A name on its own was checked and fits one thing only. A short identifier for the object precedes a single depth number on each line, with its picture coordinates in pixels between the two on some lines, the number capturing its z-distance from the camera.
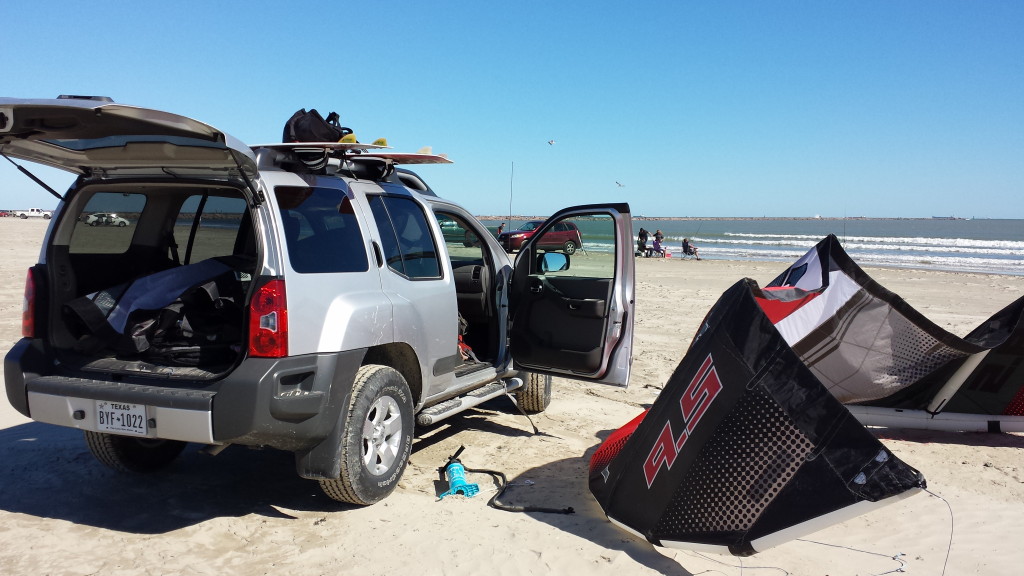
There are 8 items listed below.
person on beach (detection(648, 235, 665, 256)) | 31.52
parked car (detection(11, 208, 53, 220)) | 77.40
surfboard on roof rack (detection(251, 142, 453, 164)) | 4.01
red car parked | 29.83
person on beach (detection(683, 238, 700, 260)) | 32.28
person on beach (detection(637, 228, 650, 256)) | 31.91
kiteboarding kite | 2.91
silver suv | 3.57
